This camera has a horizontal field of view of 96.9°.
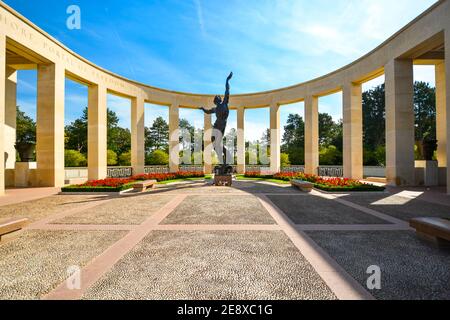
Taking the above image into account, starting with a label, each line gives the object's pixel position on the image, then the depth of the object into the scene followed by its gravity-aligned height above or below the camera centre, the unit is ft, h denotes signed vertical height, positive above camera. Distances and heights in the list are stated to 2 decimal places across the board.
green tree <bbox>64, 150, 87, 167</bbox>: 102.78 +2.70
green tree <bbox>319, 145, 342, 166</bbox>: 98.22 +2.08
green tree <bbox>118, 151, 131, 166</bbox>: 109.60 +2.64
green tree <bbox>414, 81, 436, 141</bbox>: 134.23 +35.89
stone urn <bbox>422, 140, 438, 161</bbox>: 52.13 +3.22
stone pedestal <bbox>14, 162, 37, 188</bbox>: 52.80 -3.00
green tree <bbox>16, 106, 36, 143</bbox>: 138.92 +23.73
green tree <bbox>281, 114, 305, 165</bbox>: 113.48 +20.82
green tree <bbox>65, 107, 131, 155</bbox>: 142.82 +19.57
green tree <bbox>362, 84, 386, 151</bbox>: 150.30 +34.18
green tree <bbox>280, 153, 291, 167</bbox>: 100.73 +0.77
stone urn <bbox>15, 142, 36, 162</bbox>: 53.36 +3.69
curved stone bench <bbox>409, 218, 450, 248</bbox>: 14.14 -5.23
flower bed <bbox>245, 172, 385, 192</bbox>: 40.49 -5.13
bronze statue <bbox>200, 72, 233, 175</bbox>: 55.06 +9.46
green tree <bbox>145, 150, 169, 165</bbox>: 102.58 +2.30
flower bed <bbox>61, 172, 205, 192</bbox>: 40.27 -4.87
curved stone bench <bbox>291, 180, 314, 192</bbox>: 41.07 -5.08
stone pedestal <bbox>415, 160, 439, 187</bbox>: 50.60 -3.48
